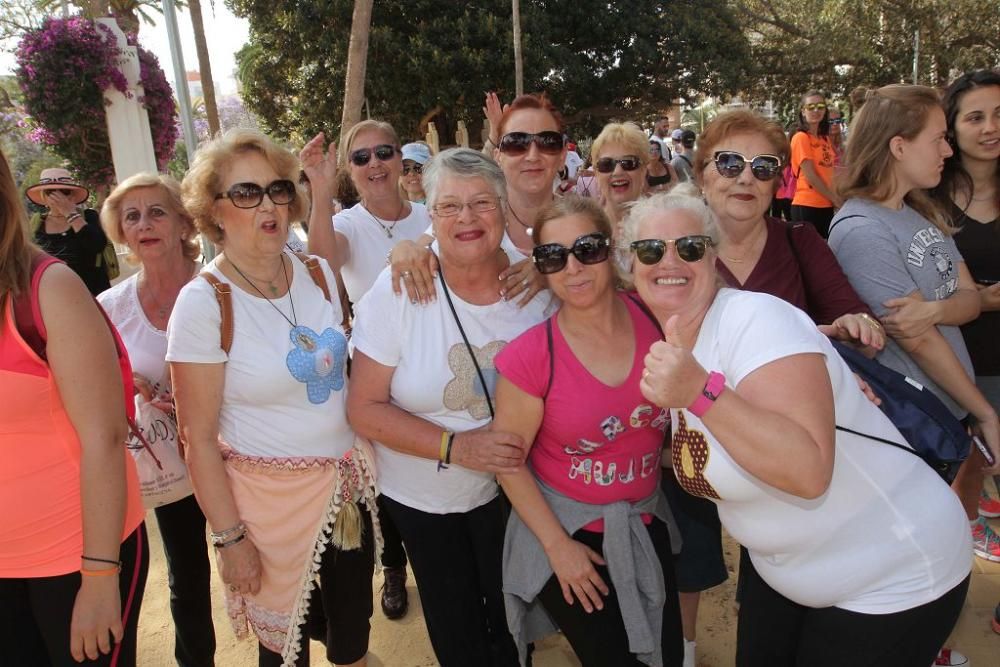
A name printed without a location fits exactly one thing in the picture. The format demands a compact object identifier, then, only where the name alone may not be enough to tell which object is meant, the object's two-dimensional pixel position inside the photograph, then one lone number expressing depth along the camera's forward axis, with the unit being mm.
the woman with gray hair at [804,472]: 1441
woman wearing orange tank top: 1631
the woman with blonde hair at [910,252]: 2396
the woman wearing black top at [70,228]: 4992
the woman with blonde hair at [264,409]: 2115
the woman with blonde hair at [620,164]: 3344
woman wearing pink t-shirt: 2016
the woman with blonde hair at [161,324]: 2590
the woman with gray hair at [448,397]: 2215
